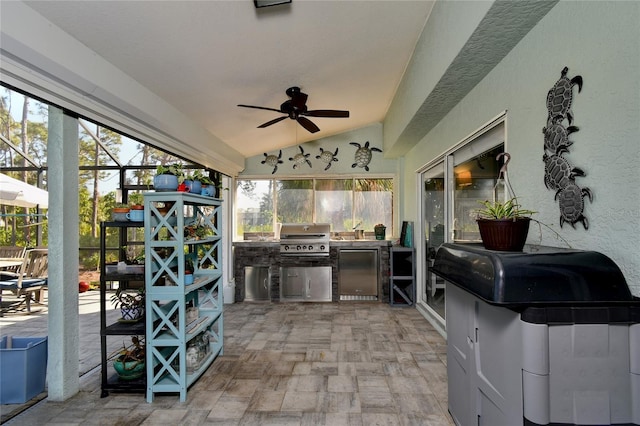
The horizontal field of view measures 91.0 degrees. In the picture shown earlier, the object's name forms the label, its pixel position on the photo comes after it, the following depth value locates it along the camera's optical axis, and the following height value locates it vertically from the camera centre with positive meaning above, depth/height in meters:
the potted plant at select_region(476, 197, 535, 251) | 1.35 -0.05
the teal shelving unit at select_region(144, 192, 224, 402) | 2.23 -0.58
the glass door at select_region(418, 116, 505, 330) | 2.47 +0.23
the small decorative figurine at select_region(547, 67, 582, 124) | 1.43 +0.57
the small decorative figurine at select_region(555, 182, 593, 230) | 1.36 +0.06
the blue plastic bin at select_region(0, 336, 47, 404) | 2.13 -1.05
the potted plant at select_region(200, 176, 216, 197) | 2.69 +0.28
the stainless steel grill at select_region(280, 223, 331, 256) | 4.91 -0.36
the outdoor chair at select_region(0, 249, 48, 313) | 4.10 -0.81
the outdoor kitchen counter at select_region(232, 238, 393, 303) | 4.92 -0.63
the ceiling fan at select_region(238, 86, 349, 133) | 3.16 +1.13
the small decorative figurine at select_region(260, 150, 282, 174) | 5.28 +1.00
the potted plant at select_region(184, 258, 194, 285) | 2.35 -0.41
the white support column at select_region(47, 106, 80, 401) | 2.19 -0.29
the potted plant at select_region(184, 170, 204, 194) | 2.54 +0.31
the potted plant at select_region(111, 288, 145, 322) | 2.35 -0.66
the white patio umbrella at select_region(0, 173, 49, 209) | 4.07 +0.37
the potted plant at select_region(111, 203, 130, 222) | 2.33 +0.05
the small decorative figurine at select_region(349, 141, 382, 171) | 5.12 +1.03
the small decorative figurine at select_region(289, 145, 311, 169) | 5.16 +1.01
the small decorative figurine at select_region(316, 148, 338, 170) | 5.35 +1.06
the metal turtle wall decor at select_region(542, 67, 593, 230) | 1.39 +0.30
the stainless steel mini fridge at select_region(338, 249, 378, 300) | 4.93 -0.84
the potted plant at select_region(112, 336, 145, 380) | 2.36 -1.08
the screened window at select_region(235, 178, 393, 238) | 5.49 +0.28
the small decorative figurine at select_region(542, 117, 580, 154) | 1.46 +0.39
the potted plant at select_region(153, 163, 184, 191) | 2.32 +0.30
